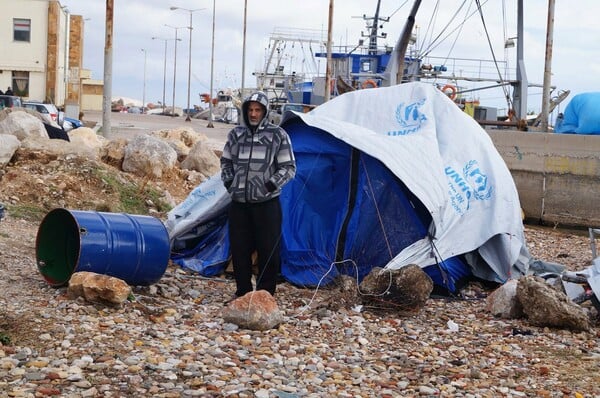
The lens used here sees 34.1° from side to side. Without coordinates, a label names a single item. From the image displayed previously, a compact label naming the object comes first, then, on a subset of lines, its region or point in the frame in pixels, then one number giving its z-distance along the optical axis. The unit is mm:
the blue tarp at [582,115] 19250
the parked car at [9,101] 29077
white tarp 9175
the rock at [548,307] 7926
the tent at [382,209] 9297
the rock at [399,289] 8297
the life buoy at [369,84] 26609
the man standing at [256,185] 8234
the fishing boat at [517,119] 17625
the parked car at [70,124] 31203
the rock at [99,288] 7461
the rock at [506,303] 8367
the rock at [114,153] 15344
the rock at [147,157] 15258
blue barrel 8047
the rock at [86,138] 16531
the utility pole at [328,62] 36153
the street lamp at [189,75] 59431
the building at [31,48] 50188
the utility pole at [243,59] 54594
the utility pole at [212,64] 64062
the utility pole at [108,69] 20438
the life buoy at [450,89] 27266
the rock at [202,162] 17109
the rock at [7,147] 13164
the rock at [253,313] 7320
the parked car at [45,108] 29734
